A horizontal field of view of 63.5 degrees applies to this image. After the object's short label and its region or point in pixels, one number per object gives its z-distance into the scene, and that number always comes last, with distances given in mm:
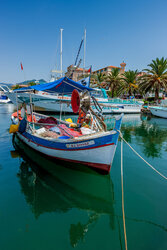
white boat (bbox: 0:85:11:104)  57869
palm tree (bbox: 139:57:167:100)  30422
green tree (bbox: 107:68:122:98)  37425
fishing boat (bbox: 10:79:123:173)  5109
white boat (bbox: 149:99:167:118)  27233
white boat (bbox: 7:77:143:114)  25962
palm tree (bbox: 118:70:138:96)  37369
